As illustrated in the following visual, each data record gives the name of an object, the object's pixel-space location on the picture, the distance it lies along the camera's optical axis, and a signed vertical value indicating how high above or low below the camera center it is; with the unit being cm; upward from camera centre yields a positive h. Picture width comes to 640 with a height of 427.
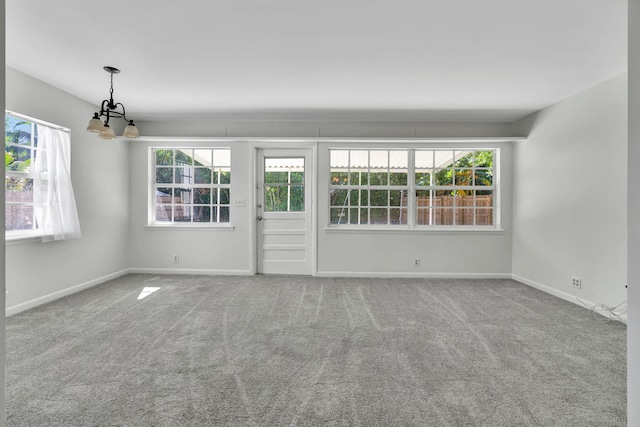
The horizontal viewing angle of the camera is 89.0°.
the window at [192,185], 545 +44
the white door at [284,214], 543 -4
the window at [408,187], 538 +42
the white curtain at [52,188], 371 +27
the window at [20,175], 343 +39
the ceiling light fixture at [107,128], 327 +87
